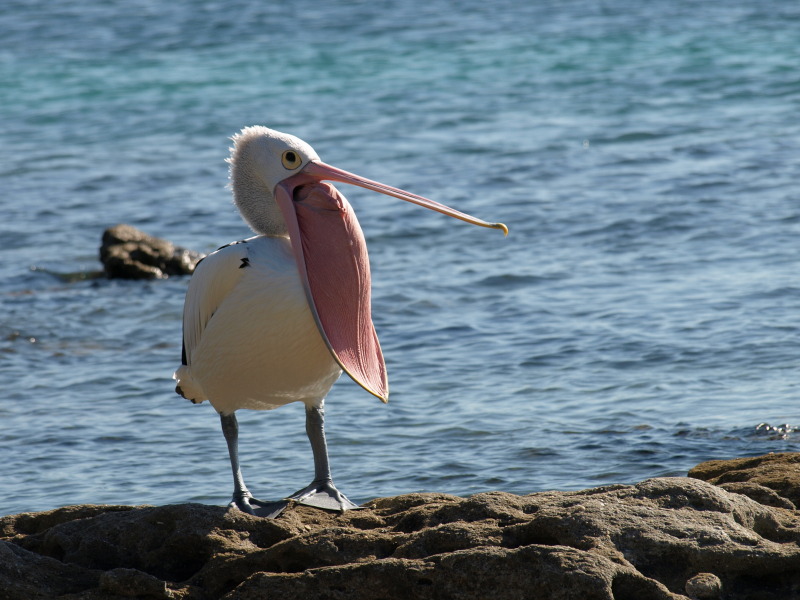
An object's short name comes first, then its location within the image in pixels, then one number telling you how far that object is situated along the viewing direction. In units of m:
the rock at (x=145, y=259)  20.77
